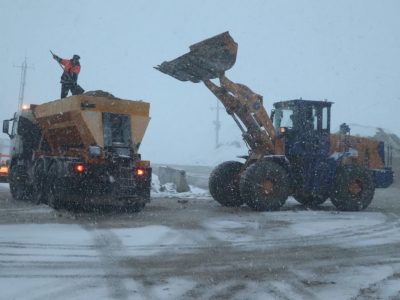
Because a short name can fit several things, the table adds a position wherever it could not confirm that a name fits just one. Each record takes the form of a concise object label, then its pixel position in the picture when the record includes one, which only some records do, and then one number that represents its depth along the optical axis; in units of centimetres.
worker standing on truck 1416
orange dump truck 1210
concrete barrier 1988
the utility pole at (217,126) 6904
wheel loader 1358
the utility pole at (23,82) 3960
